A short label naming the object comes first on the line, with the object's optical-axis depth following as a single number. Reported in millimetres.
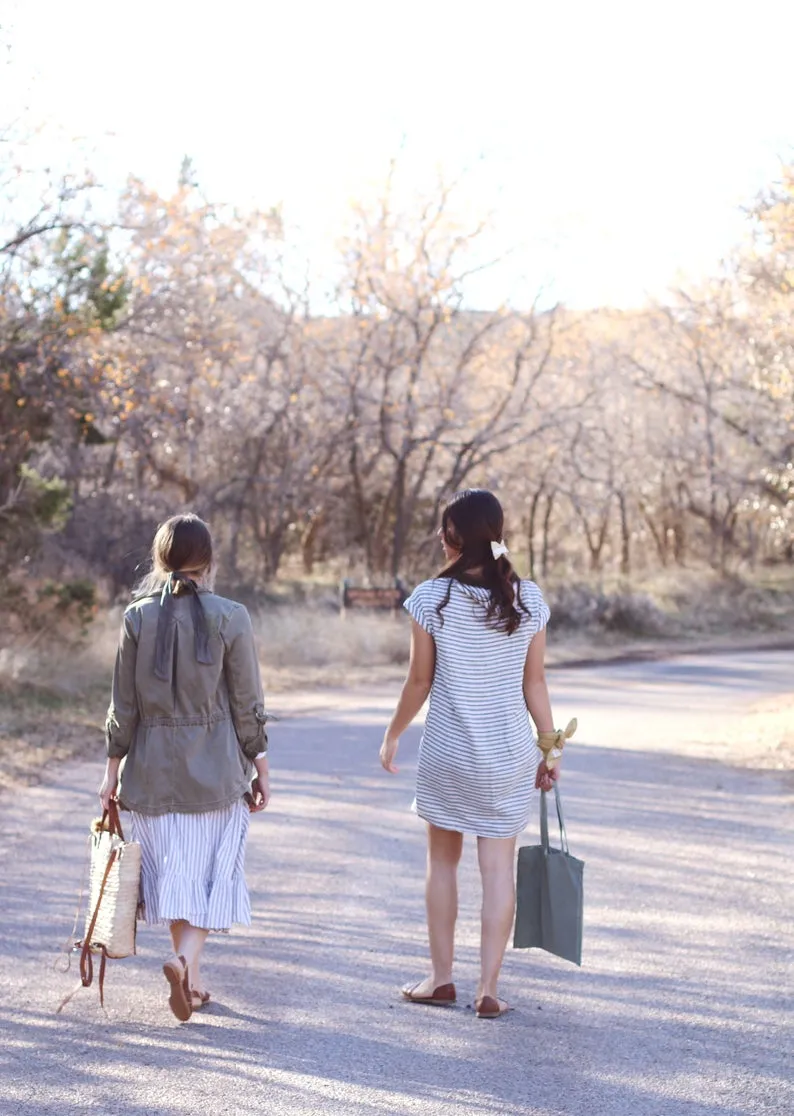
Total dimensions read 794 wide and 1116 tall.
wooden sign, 26516
